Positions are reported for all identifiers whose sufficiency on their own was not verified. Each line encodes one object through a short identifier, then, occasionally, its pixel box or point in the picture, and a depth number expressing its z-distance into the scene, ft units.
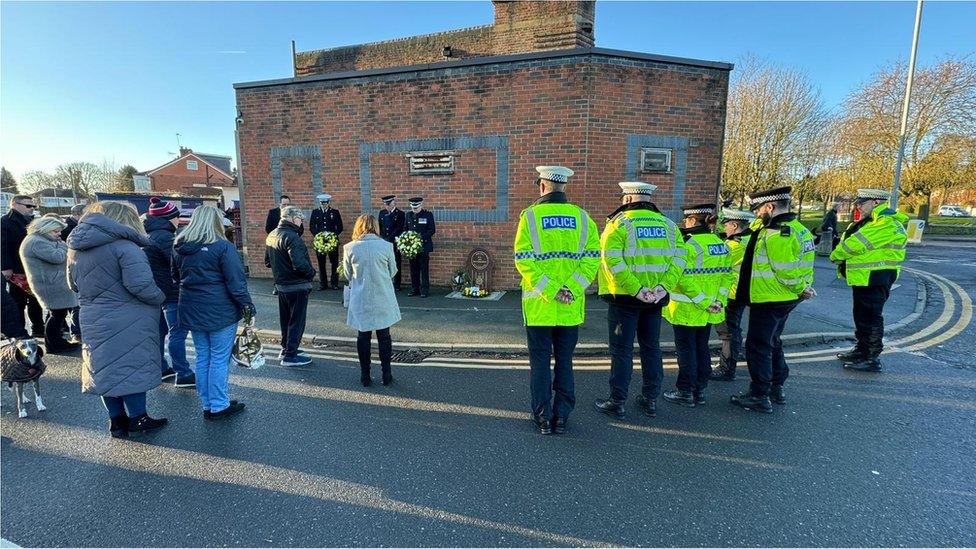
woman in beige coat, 15.65
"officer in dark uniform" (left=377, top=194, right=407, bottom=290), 30.50
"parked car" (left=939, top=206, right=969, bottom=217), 156.25
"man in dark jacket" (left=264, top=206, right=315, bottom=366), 17.35
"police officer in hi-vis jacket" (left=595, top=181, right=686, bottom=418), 12.96
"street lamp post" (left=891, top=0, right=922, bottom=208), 46.14
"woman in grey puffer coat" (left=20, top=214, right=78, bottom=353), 18.15
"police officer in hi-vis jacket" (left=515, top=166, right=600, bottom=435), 11.69
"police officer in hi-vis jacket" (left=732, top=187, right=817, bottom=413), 13.53
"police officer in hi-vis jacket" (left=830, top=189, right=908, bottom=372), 17.25
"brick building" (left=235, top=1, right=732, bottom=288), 28.43
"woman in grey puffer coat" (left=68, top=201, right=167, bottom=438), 11.41
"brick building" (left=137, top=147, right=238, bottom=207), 166.03
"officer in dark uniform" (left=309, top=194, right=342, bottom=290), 32.07
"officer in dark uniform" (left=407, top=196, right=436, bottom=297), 29.81
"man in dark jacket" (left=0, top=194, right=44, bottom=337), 19.15
